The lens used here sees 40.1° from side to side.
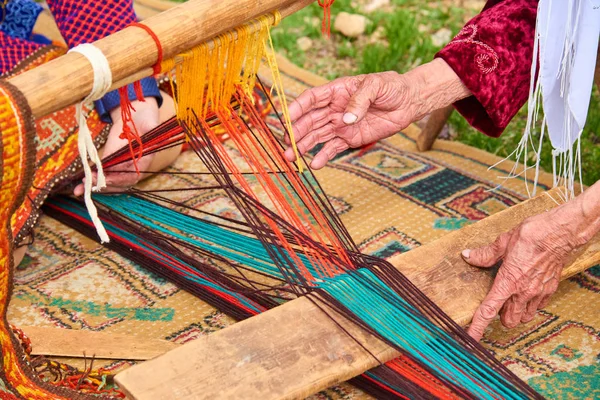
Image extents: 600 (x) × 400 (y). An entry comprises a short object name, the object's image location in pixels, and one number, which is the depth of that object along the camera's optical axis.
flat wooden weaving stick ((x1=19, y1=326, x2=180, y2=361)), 1.89
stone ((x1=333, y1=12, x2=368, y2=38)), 3.98
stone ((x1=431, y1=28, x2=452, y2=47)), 3.91
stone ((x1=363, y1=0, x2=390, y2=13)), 4.22
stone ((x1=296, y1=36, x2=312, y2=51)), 3.94
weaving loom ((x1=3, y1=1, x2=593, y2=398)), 1.54
